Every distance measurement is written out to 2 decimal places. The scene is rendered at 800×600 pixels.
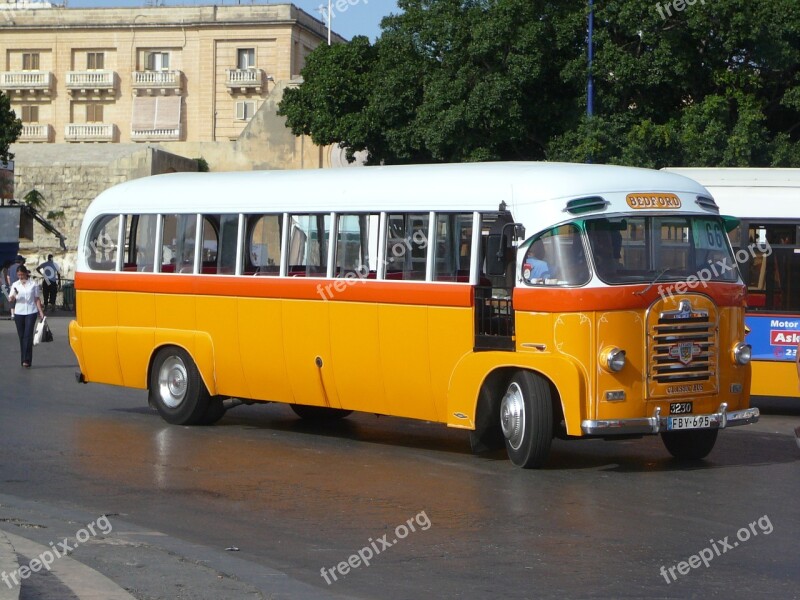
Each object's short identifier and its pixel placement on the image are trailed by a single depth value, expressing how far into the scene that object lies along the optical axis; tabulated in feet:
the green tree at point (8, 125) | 160.97
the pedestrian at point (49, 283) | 135.95
